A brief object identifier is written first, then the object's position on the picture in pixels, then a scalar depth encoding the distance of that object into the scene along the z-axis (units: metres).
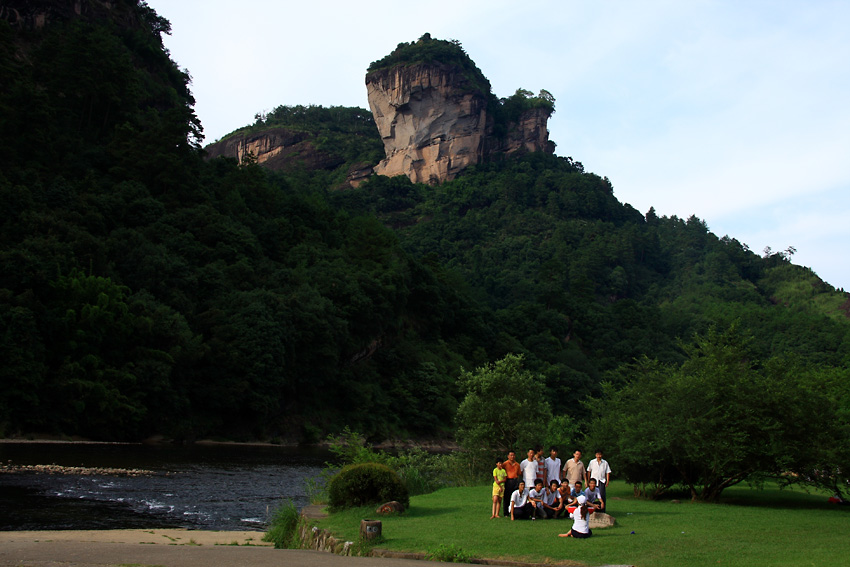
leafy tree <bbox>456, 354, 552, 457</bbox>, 29.88
